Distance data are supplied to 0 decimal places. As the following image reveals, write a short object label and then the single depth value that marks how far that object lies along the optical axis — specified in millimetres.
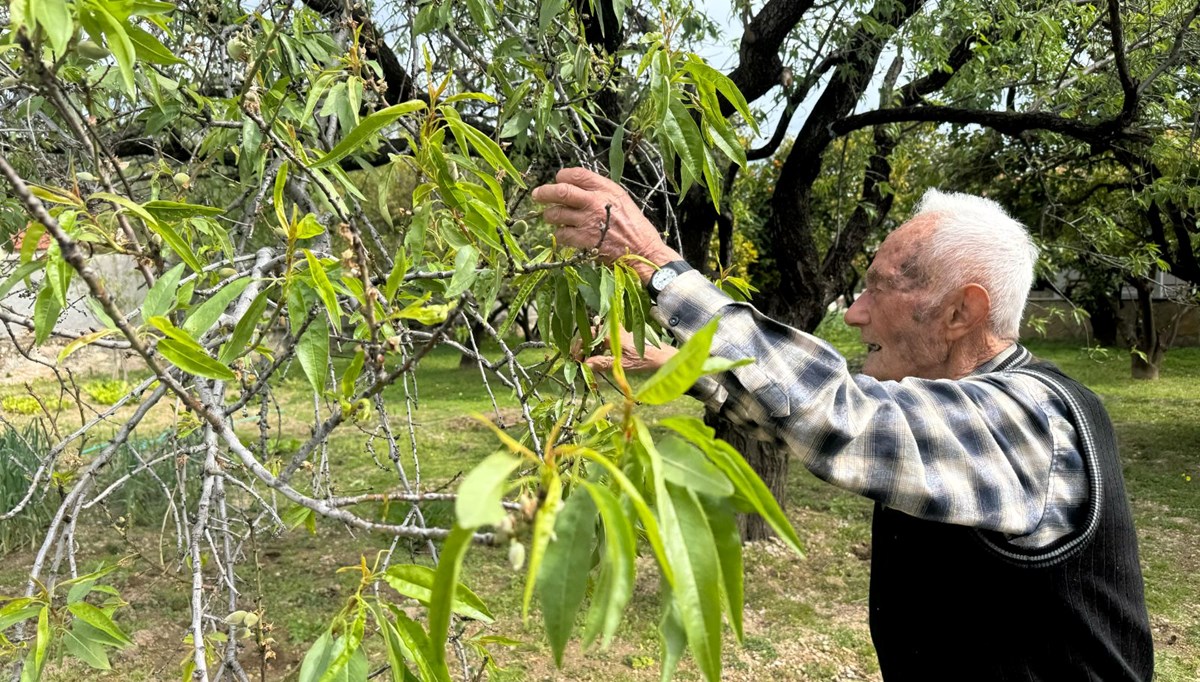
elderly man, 1359
